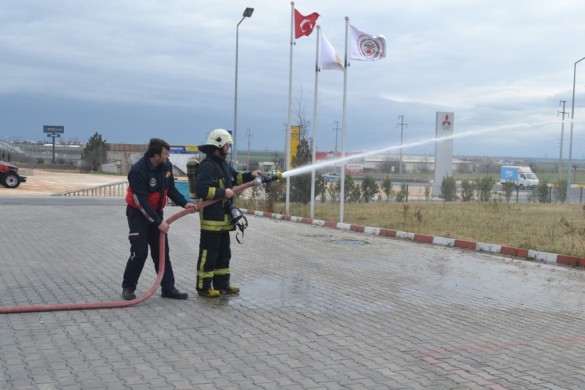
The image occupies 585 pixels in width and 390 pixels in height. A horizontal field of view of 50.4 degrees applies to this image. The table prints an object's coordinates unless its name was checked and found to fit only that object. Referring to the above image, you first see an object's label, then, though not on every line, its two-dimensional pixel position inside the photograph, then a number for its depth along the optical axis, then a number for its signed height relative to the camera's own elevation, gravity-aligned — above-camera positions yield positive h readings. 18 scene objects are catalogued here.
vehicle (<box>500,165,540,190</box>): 48.75 -0.11
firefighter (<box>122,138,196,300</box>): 7.01 -0.50
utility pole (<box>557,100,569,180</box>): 34.35 +0.92
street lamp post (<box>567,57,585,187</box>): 29.57 +1.54
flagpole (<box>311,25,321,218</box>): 18.68 +1.78
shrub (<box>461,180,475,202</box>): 33.25 -1.04
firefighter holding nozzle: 7.19 -0.55
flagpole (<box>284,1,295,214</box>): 19.45 +1.99
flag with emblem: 17.12 +3.40
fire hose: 6.68 -1.59
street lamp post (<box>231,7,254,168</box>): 27.39 +2.92
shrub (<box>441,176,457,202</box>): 33.03 -0.90
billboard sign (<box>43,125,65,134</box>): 100.63 +4.58
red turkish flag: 19.08 +4.40
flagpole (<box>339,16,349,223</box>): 17.30 +1.46
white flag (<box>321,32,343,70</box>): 17.98 +3.13
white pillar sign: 30.12 +1.06
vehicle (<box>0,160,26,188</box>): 35.84 -1.17
